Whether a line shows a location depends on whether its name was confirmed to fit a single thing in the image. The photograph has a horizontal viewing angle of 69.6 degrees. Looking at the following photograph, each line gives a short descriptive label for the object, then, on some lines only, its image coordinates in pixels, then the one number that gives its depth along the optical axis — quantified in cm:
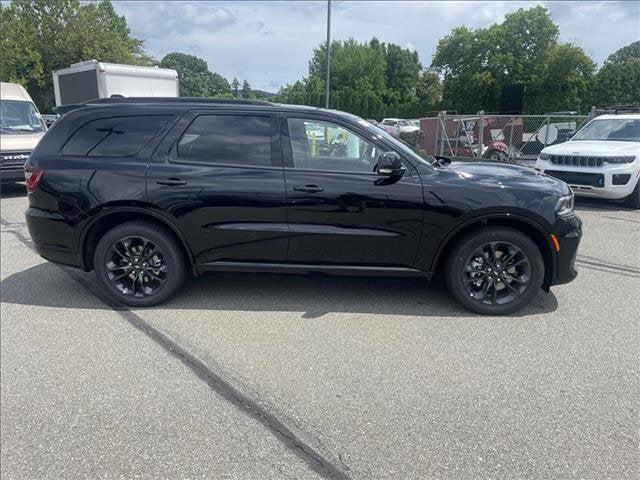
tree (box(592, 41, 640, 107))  4038
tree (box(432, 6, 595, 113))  4581
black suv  397
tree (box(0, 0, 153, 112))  3250
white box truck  1405
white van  1023
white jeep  848
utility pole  1750
